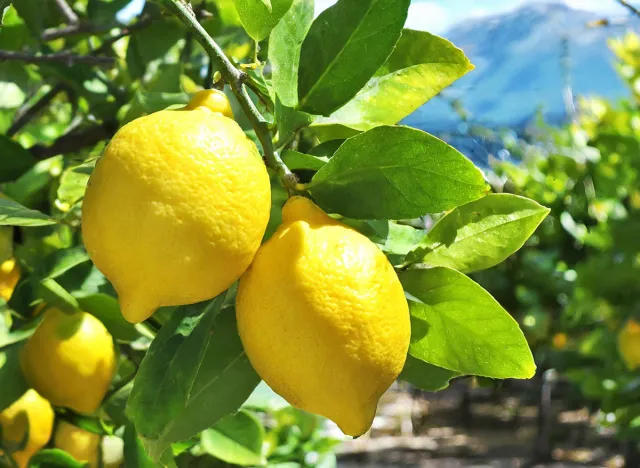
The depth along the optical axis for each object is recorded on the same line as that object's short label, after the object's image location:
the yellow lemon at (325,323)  0.48
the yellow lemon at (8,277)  0.83
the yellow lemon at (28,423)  0.75
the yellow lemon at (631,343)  2.21
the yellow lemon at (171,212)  0.45
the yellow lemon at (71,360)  0.72
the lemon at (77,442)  0.80
